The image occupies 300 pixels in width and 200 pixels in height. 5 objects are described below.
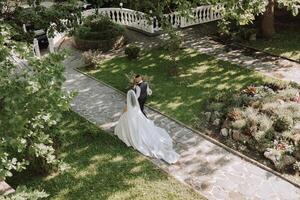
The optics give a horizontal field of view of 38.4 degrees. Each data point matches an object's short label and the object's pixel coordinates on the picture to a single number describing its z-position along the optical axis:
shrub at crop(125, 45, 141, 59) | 19.89
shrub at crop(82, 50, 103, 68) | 19.27
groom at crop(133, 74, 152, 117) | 13.77
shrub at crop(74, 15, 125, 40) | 21.50
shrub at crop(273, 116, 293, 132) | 13.25
